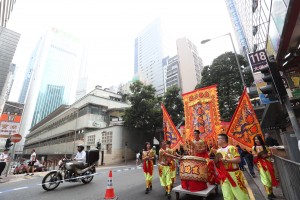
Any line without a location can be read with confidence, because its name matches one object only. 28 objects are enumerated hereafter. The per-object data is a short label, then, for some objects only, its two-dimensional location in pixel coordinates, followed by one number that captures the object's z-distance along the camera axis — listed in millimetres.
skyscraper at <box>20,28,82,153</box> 105688
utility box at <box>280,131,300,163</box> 3994
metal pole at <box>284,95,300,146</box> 3818
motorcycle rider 8055
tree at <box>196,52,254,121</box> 25031
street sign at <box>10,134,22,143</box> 12060
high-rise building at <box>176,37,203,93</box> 69562
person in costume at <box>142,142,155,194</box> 6494
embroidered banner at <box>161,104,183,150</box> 6688
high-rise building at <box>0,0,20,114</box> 58775
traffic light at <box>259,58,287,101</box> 4176
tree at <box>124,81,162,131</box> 28141
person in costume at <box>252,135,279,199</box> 4882
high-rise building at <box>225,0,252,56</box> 54281
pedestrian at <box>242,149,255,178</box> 8422
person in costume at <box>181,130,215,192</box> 4812
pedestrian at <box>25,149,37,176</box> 14420
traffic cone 5172
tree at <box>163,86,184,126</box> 29484
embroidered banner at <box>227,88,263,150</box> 5258
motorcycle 7254
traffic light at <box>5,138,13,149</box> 11822
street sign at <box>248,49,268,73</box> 8570
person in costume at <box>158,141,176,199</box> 5792
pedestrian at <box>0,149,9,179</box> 9751
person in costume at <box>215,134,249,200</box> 3752
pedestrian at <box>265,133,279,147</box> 7676
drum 4789
